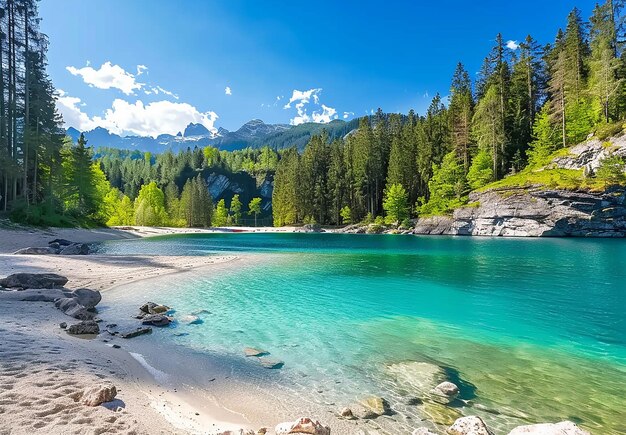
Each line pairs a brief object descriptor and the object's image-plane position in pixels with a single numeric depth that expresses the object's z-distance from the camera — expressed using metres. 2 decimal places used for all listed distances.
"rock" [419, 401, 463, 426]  6.55
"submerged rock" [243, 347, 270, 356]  9.95
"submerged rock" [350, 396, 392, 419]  6.72
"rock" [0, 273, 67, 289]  15.02
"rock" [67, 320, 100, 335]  10.25
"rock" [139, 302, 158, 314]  13.90
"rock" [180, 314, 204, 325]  13.00
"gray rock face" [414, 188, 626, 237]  49.34
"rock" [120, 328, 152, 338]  10.74
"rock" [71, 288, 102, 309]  13.73
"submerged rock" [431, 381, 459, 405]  7.39
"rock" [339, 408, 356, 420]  6.59
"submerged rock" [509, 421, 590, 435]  5.03
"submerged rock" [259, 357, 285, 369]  9.08
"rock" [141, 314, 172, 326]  12.37
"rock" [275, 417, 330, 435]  5.35
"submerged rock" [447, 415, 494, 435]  5.63
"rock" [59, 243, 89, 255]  30.34
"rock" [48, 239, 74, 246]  34.22
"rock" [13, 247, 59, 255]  27.13
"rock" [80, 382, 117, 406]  5.61
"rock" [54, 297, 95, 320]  12.15
